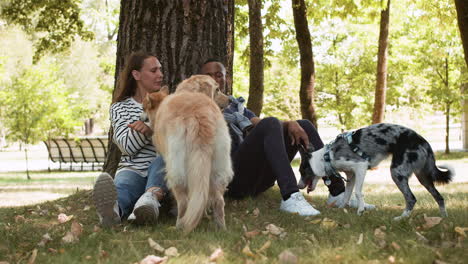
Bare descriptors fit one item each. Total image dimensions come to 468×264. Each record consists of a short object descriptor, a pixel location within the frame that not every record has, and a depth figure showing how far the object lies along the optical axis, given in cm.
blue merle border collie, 471
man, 473
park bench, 1961
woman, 426
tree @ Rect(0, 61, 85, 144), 1789
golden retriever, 377
